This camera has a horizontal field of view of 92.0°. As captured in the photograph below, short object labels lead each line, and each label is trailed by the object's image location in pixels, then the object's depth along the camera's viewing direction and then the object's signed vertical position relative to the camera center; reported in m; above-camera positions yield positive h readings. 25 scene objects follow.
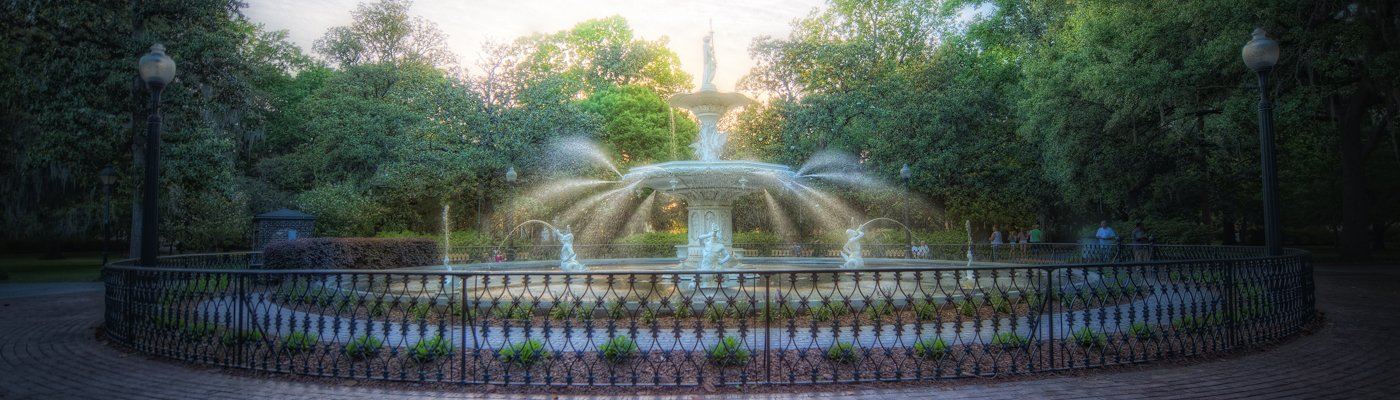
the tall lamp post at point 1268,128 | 7.88 +1.05
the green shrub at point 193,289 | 6.50 -0.63
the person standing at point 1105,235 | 17.61 -0.47
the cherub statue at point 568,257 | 13.67 -0.71
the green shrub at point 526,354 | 5.54 -1.09
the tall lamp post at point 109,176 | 18.23 +1.38
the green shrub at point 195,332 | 6.38 -1.03
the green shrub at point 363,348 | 5.80 -1.07
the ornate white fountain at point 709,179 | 12.46 +0.80
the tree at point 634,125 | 34.03 +4.93
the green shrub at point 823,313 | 7.70 -1.09
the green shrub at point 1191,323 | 6.43 -1.04
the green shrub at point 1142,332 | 6.24 -1.08
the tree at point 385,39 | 35.28 +9.79
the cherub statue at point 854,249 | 13.05 -0.59
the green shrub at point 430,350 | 5.76 -1.08
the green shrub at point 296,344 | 5.81 -1.04
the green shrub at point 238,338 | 6.12 -1.04
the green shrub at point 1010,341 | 5.88 -1.08
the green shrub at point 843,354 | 5.78 -1.16
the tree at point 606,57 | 37.62 +9.42
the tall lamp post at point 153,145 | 7.88 +0.97
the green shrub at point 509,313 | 5.78 -0.80
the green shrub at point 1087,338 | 6.19 -1.13
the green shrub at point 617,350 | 5.58 -1.06
